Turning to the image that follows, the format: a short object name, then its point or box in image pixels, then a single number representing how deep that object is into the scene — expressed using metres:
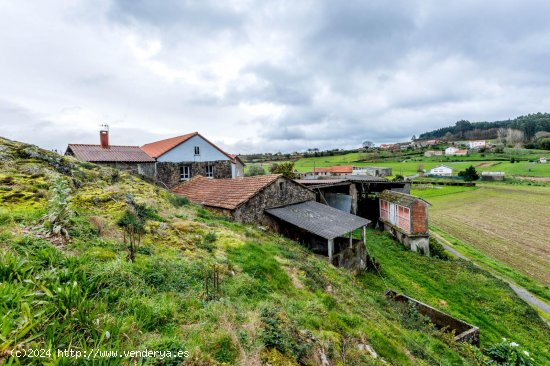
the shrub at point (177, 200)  12.79
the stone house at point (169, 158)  21.88
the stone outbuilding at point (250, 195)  13.52
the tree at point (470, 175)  67.88
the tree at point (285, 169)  41.04
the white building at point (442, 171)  79.21
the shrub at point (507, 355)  8.33
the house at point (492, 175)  66.62
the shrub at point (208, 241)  7.60
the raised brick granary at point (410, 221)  20.27
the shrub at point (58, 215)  5.47
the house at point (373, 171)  81.06
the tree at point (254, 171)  51.02
